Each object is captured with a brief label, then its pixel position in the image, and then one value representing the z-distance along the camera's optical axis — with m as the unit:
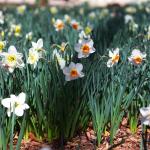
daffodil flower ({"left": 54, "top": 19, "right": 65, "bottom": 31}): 4.56
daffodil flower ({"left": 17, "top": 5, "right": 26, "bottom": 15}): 7.07
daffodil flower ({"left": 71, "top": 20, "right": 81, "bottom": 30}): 4.65
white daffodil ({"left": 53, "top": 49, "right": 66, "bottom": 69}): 2.55
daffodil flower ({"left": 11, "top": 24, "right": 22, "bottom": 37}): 4.60
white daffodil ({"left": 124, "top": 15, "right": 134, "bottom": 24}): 5.79
